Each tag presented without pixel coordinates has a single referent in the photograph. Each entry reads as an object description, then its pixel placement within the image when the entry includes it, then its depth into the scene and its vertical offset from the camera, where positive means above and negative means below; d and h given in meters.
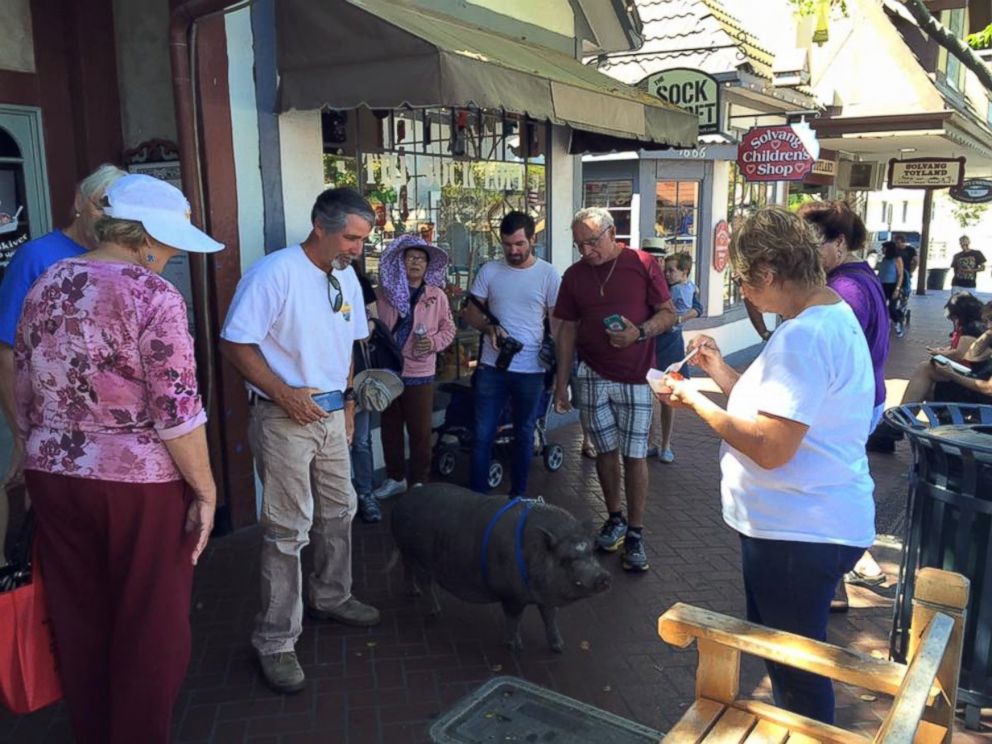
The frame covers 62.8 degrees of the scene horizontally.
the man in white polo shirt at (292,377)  3.37 -0.66
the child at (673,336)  6.73 -0.96
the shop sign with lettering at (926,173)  16.42 +0.87
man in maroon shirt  4.66 -0.74
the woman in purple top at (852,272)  3.89 -0.27
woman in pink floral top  2.40 -0.72
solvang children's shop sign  9.68 +0.76
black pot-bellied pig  3.59 -1.51
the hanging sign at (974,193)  19.72 +0.54
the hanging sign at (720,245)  12.30 -0.42
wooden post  23.03 -0.78
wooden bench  1.89 -1.13
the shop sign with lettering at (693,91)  8.68 +1.34
